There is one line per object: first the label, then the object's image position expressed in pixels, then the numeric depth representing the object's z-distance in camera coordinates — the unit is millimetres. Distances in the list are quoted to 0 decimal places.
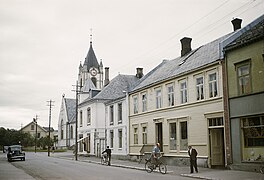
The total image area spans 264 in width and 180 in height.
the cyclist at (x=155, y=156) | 26059
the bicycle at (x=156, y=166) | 25141
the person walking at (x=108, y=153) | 33994
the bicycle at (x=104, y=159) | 34828
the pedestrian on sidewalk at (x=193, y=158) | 23344
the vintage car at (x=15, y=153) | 43747
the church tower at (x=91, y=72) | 105562
